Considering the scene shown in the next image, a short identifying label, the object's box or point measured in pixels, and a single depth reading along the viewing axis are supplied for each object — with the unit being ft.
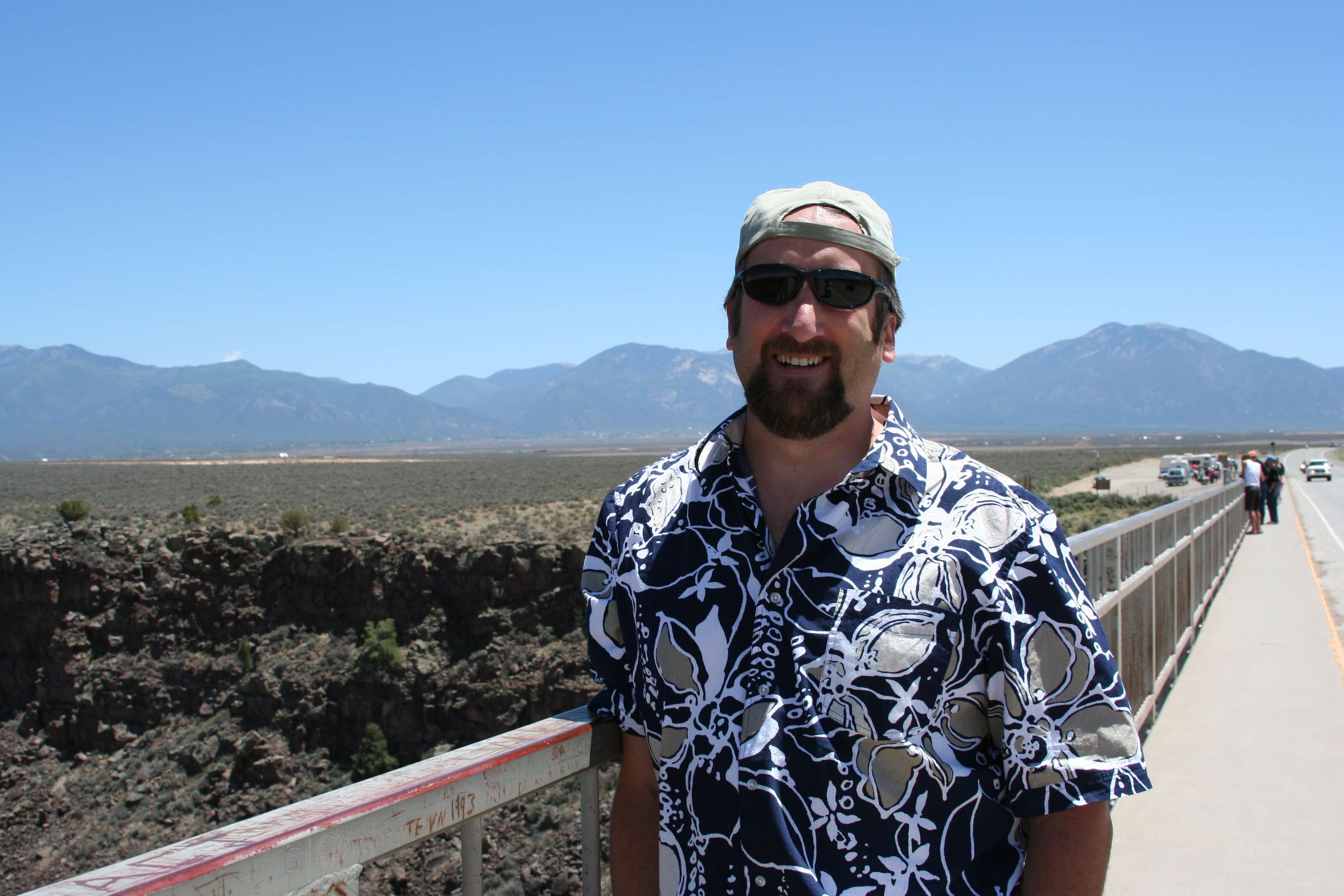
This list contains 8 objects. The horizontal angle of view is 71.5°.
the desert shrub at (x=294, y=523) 89.89
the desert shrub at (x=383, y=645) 74.64
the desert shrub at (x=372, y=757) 72.02
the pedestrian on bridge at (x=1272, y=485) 73.82
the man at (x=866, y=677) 5.17
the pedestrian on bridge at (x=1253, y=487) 65.00
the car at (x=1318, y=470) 176.55
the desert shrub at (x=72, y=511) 96.78
